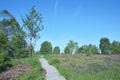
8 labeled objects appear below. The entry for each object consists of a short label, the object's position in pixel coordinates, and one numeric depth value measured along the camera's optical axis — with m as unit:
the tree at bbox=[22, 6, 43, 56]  23.90
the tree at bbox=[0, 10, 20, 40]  21.17
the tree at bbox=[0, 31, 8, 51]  13.99
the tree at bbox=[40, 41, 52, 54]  44.13
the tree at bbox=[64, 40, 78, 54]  45.13
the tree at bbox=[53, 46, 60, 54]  52.79
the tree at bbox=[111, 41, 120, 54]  33.68
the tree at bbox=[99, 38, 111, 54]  40.95
